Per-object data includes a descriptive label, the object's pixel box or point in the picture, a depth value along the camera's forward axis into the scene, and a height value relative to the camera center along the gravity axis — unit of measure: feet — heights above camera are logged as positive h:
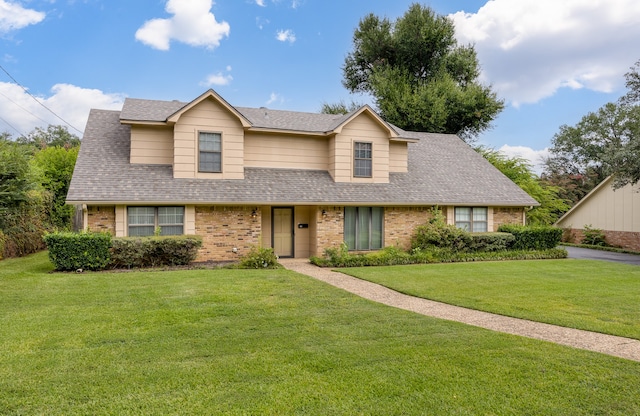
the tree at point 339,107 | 107.76 +27.96
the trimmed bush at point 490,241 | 52.75 -3.39
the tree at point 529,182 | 79.36 +6.20
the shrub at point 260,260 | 41.04 -4.59
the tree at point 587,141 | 128.74 +24.19
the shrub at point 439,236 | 51.47 -2.72
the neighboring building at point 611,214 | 69.72 +0.16
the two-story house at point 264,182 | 44.27 +3.85
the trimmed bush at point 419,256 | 45.34 -4.94
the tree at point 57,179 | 60.90 +5.22
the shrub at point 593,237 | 75.56 -4.02
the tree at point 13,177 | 47.19 +4.30
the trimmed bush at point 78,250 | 37.35 -3.31
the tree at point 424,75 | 92.84 +34.06
